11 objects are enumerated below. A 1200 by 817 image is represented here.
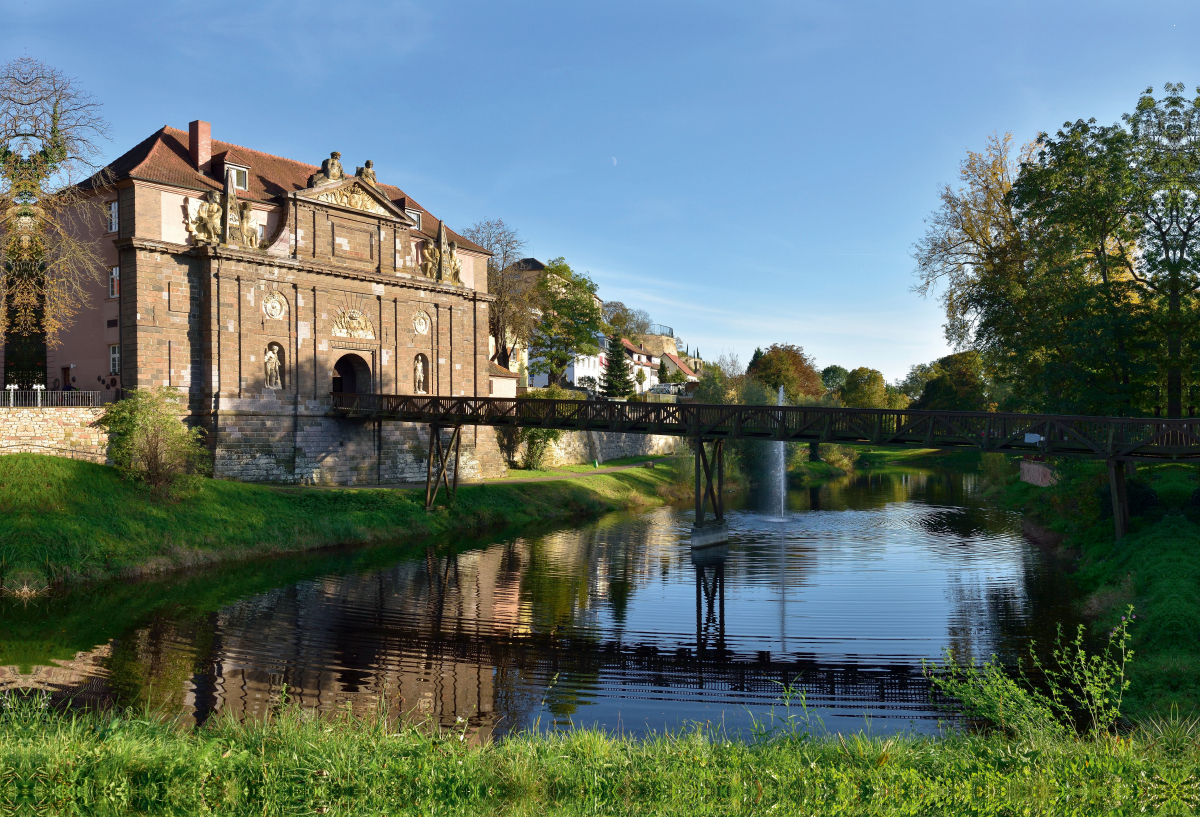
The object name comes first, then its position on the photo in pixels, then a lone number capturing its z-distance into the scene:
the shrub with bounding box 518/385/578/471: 44.34
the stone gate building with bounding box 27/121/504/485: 29.33
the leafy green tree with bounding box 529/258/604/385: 53.91
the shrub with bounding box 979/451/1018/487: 44.75
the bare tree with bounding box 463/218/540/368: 50.97
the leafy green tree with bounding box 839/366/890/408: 82.62
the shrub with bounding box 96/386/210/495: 24.62
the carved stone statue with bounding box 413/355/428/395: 38.53
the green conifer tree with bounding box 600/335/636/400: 61.09
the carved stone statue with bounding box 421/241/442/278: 38.78
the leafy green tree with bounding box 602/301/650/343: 104.81
